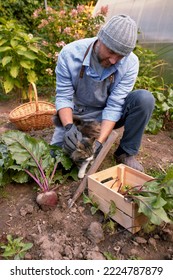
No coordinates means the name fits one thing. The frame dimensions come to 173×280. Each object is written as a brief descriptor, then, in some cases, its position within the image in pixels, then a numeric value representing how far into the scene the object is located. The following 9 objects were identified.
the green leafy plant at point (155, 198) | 1.66
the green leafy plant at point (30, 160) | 2.25
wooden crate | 1.83
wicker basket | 3.40
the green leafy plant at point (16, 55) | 3.82
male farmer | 2.32
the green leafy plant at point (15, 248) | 1.74
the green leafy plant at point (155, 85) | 3.40
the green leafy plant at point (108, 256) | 1.76
